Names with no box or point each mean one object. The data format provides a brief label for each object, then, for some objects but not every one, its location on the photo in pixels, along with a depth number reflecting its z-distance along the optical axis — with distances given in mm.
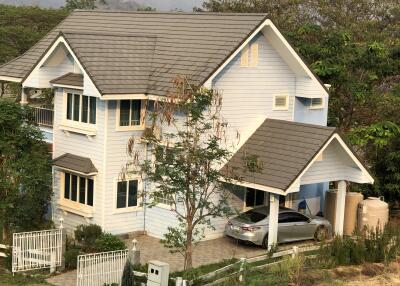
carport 23797
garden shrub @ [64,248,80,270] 22297
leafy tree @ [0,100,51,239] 24078
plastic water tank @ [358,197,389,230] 27953
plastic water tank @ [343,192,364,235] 28141
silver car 24703
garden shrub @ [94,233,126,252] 23688
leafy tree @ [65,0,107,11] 102606
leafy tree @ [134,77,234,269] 19266
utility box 18594
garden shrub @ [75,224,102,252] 24500
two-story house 25078
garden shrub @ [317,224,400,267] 22266
